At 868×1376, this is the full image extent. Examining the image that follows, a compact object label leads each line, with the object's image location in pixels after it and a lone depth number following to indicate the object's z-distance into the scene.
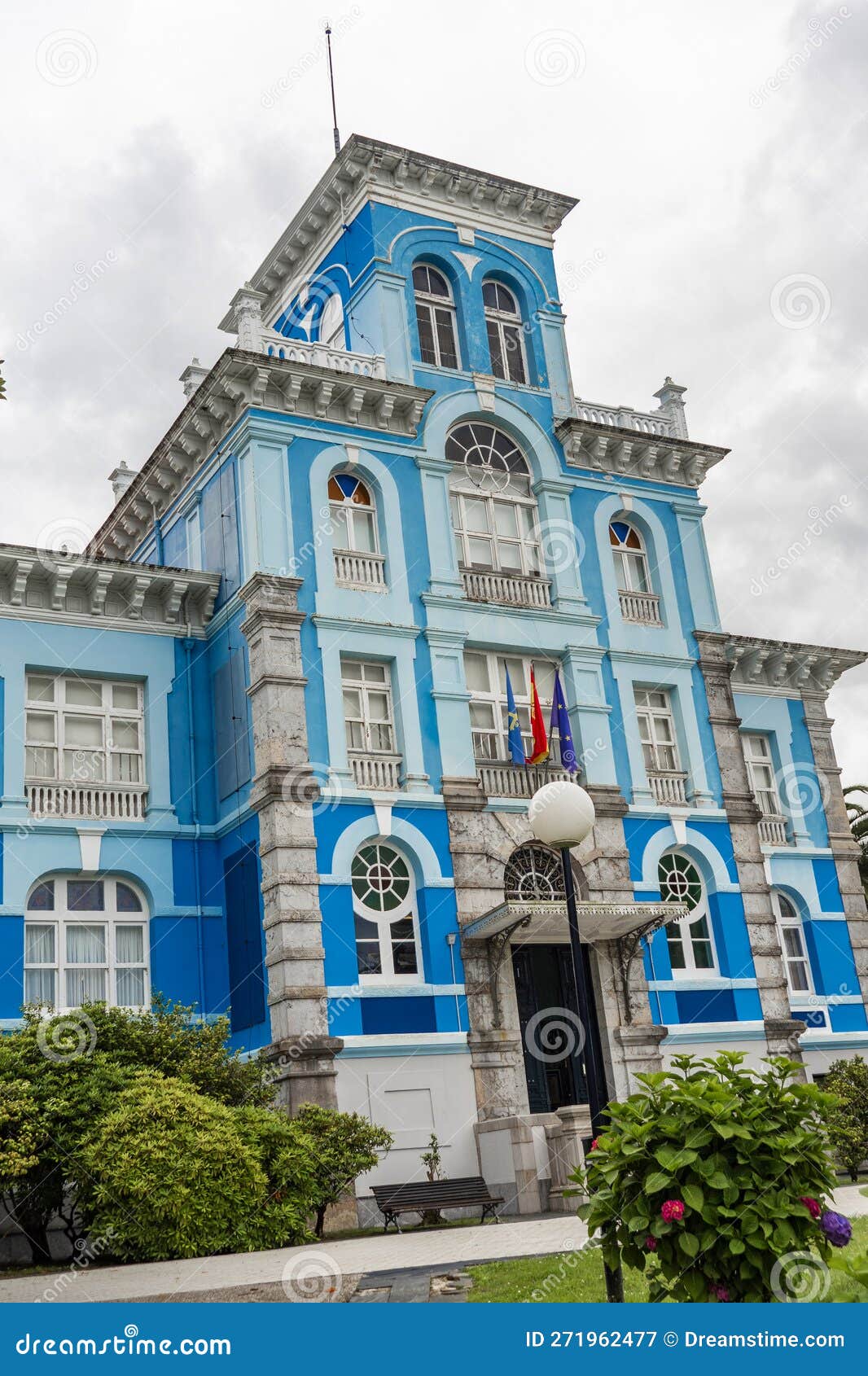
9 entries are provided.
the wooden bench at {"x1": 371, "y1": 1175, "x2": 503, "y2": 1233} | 18.22
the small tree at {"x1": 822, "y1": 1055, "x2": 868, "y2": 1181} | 22.91
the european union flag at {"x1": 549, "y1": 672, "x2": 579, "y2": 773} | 24.22
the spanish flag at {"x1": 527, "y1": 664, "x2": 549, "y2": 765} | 24.23
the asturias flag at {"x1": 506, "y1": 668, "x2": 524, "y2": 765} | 25.12
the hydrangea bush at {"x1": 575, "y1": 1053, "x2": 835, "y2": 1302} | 7.08
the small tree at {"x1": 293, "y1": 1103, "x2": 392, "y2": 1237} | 18.45
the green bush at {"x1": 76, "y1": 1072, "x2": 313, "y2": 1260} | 15.40
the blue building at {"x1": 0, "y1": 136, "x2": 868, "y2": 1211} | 22.14
